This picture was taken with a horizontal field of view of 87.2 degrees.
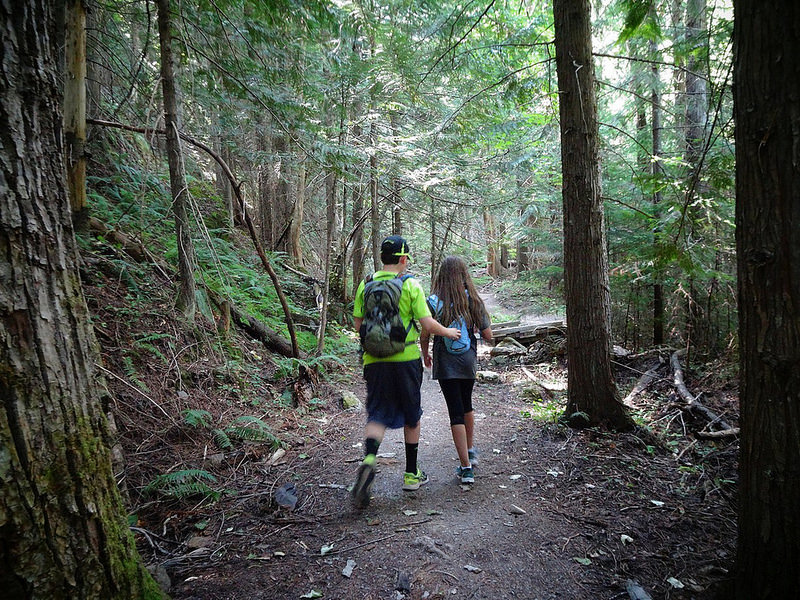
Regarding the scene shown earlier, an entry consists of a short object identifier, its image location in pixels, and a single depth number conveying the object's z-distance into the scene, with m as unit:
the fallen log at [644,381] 6.79
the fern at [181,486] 3.63
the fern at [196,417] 4.54
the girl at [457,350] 4.05
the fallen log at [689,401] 5.09
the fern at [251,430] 4.86
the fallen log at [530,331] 10.50
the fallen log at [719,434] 4.73
